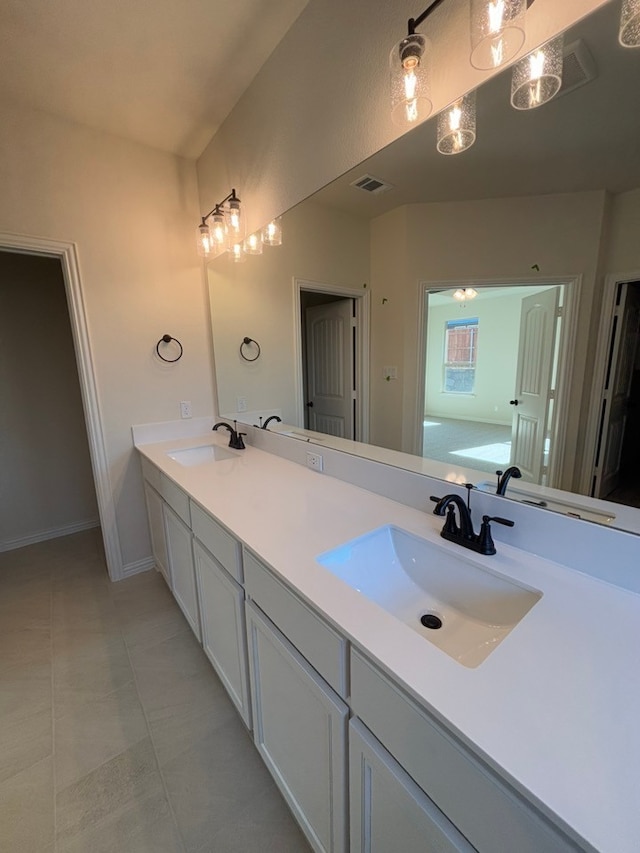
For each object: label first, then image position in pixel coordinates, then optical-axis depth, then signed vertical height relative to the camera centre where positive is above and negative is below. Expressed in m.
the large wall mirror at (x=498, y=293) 0.86 +0.19
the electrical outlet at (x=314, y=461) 1.78 -0.51
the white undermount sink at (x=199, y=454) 2.31 -0.61
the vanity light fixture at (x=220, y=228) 2.04 +0.77
